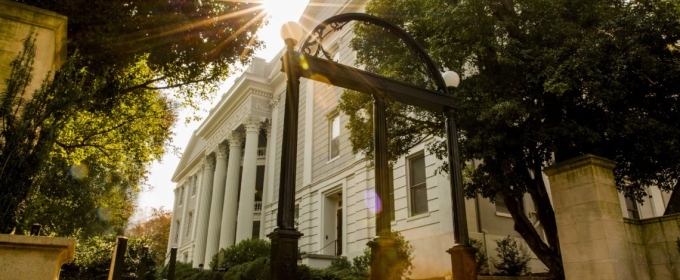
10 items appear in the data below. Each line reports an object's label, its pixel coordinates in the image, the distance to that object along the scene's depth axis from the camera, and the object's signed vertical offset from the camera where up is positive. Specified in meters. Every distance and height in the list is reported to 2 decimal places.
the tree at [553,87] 8.86 +4.27
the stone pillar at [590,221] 7.12 +1.31
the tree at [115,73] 4.70 +4.98
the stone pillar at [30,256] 3.88 +0.36
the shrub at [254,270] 14.68 +0.97
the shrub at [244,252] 19.08 +1.98
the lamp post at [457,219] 5.93 +1.13
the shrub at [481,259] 12.55 +1.18
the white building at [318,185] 14.93 +5.53
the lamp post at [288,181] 4.60 +1.30
